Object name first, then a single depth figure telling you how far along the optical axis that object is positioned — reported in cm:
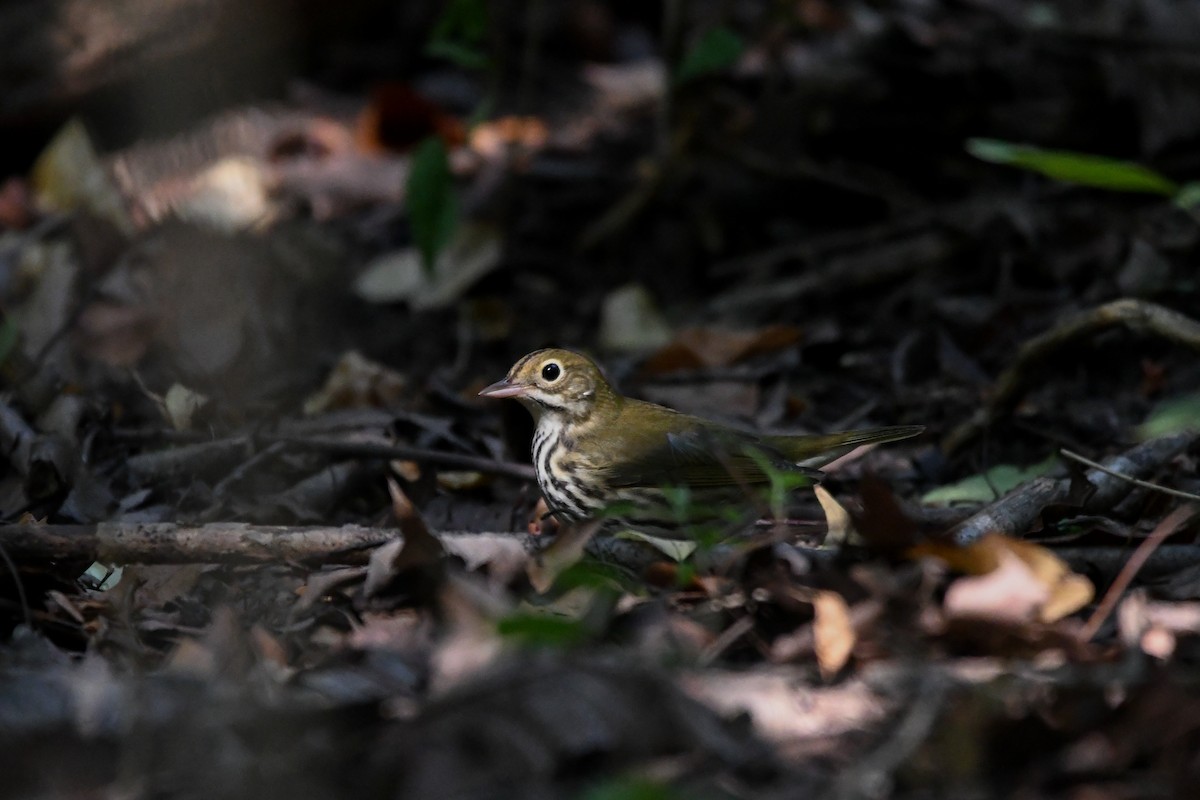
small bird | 837
